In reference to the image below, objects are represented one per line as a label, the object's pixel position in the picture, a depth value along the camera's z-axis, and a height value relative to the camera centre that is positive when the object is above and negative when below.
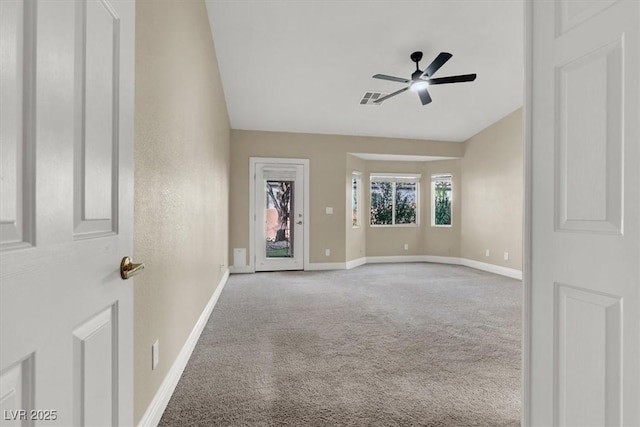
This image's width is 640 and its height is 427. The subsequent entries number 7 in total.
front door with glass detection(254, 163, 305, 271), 6.25 -0.03
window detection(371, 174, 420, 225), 7.74 +0.36
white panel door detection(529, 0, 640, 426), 0.93 +0.00
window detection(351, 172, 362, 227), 7.24 +0.39
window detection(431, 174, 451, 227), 7.66 +0.33
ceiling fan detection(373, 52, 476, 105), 3.51 +1.54
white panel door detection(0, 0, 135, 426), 0.53 +0.01
